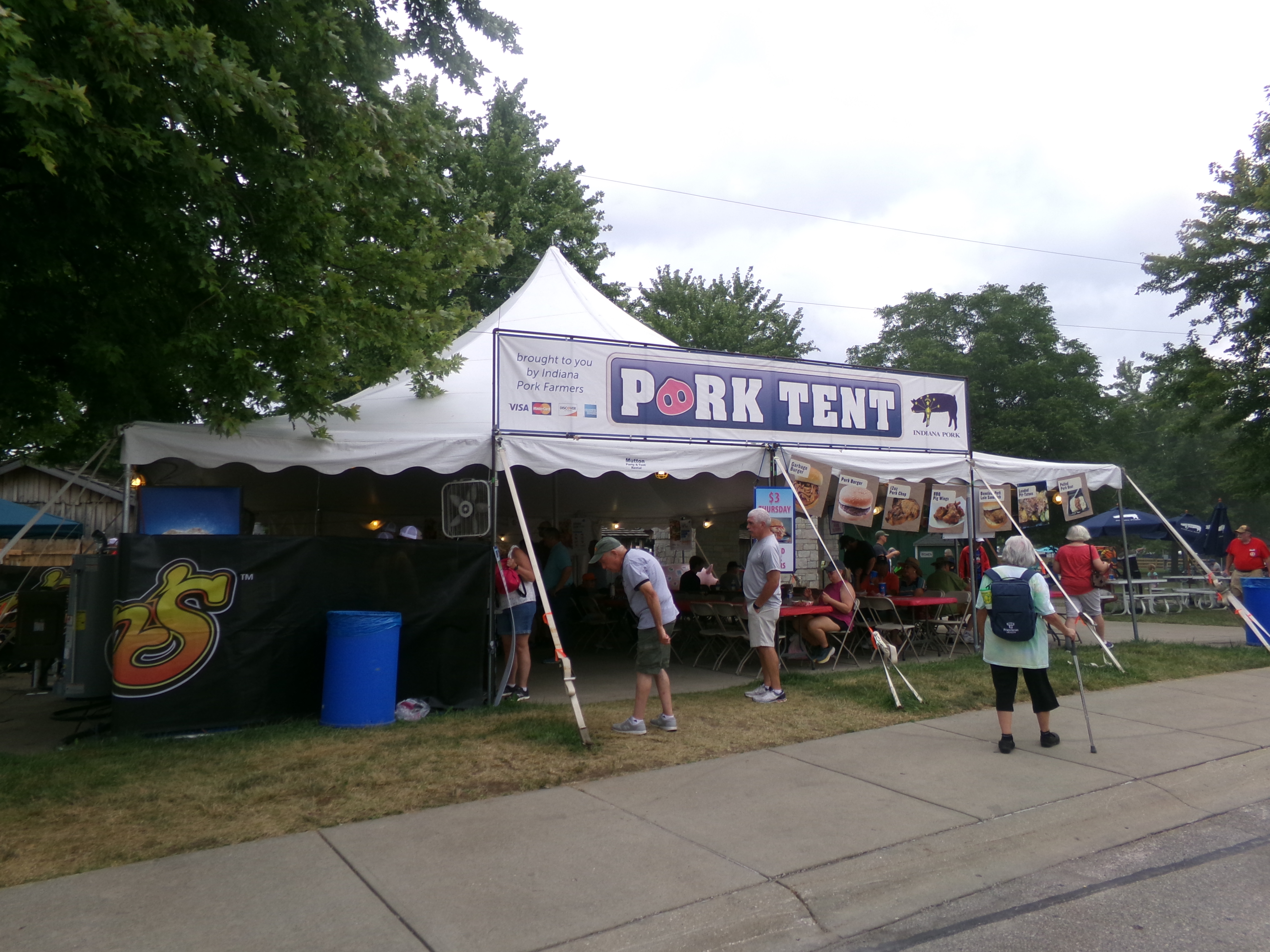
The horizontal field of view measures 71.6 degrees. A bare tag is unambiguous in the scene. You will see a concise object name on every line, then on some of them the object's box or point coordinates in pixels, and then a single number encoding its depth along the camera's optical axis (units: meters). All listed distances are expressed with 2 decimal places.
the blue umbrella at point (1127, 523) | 19.42
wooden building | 21.92
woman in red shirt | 10.52
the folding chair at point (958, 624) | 11.55
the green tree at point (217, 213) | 5.42
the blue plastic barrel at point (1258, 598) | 11.67
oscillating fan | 8.23
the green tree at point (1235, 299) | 18.88
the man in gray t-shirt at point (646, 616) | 6.95
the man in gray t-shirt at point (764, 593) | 8.08
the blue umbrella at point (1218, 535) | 19.31
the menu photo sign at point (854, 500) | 9.95
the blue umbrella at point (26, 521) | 15.50
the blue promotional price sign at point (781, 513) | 9.06
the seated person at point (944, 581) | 12.39
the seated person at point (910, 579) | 12.48
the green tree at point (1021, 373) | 32.00
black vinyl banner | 6.77
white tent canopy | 7.46
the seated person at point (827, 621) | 10.11
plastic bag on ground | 7.55
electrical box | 7.21
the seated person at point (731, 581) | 12.74
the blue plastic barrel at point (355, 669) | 7.19
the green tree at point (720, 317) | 27.66
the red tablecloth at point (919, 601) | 11.11
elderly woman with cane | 6.52
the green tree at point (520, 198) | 20.39
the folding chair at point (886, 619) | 10.81
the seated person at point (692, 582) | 13.12
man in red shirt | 15.53
